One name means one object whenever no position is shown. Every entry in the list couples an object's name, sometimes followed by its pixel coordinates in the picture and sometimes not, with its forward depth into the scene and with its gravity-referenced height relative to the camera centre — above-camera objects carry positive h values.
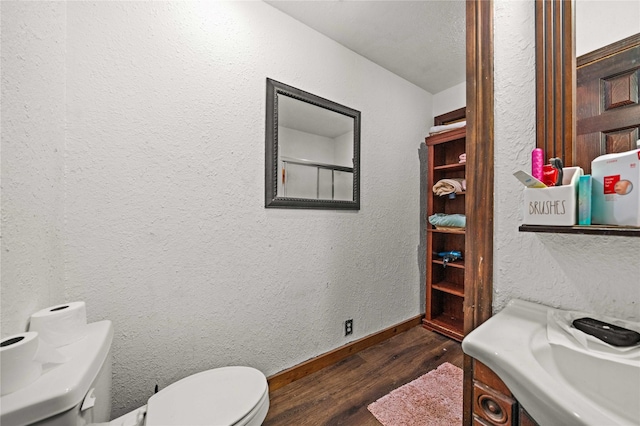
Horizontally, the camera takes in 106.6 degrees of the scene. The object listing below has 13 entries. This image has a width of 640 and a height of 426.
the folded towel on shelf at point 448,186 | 2.04 +0.22
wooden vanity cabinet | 0.57 -0.48
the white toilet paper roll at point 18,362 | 0.53 -0.35
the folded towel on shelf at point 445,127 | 1.99 +0.73
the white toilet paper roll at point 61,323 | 0.71 -0.35
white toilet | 0.52 -0.60
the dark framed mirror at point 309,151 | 1.43 +0.40
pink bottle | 0.67 +0.14
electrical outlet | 1.77 -0.86
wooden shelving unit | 2.13 -0.33
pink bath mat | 1.22 -1.06
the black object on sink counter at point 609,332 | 0.53 -0.28
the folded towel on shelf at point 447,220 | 1.98 -0.08
